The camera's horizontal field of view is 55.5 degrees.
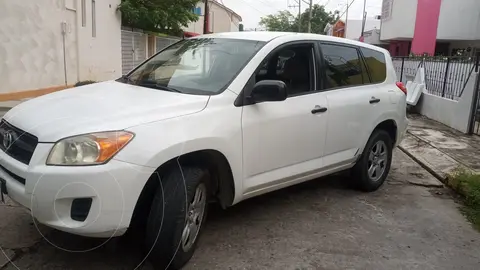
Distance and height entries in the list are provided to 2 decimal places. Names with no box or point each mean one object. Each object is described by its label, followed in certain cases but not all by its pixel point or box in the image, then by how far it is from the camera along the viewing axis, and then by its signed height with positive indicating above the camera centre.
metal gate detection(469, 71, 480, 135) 9.21 -1.19
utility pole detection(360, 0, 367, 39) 41.58 +2.43
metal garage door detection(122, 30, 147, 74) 19.52 -0.60
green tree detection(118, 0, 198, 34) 18.48 +0.92
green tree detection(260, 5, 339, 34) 79.50 +4.05
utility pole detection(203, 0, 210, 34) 25.88 +1.10
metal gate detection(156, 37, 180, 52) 23.41 -0.26
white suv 2.75 -0.69
